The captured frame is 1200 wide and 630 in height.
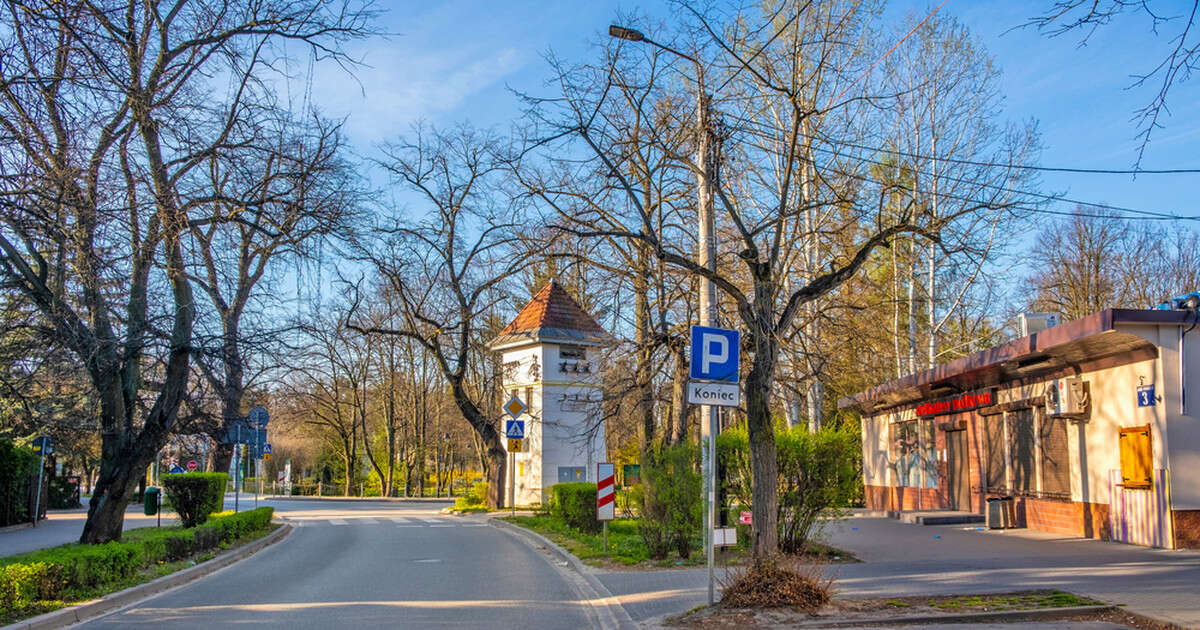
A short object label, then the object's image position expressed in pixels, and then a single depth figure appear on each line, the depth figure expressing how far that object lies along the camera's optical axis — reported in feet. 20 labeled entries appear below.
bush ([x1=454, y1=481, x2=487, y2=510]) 111.34
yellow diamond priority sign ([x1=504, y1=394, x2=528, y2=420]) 78.12
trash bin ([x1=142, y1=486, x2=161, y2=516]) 74.40
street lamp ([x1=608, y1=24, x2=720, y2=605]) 40.60
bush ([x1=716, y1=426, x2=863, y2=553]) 45.42
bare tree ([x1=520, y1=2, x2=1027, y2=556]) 36.29
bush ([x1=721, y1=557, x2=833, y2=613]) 30.81
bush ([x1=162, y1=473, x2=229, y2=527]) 65.41
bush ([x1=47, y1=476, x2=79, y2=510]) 121.43
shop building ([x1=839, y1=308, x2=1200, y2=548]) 46.50
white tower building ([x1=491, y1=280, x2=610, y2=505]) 107.86
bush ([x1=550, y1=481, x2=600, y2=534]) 66.85
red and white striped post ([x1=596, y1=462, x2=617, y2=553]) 50.34
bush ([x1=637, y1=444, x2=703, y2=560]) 47.80
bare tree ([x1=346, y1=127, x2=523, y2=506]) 97.14
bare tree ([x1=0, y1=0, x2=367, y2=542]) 24.91
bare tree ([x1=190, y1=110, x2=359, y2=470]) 38.75
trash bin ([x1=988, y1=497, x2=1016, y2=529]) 63.62
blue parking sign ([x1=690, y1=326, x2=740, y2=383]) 31.86
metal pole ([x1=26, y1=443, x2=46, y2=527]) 84.74
